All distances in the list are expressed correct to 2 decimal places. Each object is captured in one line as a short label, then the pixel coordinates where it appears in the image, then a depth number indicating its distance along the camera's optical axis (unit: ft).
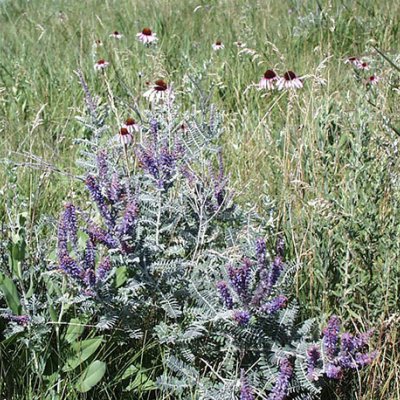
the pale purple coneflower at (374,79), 9.55
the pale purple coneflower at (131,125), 8.85
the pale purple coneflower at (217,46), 13.58
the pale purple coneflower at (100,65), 11.93
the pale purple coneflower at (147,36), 13.37
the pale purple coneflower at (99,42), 13.80
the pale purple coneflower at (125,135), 7.86
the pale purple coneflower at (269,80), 10.95
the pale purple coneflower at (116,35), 14.29
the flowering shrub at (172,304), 5.47
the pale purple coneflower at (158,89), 10.01
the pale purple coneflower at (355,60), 11.63
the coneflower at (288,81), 10.38
